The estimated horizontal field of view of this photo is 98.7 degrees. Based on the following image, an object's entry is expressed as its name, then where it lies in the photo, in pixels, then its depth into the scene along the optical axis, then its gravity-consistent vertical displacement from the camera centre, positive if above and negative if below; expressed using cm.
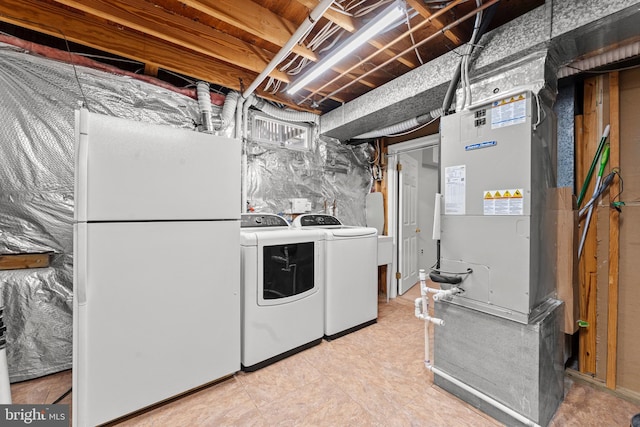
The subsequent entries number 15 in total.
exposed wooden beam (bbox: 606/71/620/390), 192 -20
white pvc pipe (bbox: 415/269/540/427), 154 -112
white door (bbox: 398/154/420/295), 398 -16
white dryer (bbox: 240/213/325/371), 213 -66
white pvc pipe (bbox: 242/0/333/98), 162 +120
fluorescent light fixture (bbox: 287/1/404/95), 170 +122
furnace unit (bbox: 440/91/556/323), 155 +5
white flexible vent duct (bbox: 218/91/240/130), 279 +103
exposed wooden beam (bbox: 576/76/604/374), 201 -30
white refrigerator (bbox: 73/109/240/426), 151 -33
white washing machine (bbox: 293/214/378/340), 265 -64
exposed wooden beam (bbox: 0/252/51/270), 194 -37
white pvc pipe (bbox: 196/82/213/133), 263 +101
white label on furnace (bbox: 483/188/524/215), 155 +6
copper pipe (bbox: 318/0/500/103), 162 +123
